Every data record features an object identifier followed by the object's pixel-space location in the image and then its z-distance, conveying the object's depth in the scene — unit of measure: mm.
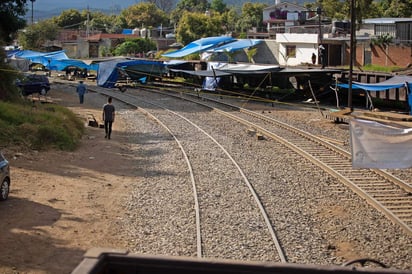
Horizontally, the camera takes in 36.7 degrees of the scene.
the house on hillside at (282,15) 82438
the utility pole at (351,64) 28994
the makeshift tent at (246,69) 36438
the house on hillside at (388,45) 46031
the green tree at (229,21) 118550
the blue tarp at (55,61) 56219
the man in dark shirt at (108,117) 22344
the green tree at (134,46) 86750
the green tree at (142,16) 139125
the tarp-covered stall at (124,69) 48019
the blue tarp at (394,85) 28312
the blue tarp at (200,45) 57594
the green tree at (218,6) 158738
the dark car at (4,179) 13086
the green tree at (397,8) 62362
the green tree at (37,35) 94250
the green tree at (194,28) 85688
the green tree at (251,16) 119800
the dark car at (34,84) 38219
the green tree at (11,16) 38875
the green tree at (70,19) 144750
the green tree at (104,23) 137375
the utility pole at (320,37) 50000
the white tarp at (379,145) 10562
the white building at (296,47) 55841
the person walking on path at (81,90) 35875
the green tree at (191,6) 156025
